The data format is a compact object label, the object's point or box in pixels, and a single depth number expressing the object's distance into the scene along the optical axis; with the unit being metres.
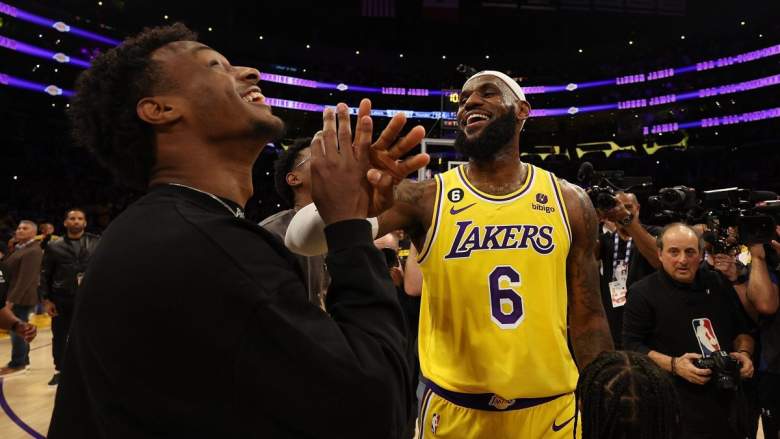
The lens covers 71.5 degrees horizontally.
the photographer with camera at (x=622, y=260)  4.26
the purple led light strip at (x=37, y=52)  19.45
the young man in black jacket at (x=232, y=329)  0.94
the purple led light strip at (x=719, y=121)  23.72
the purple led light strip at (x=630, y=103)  23.90
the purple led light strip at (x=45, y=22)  18.97
